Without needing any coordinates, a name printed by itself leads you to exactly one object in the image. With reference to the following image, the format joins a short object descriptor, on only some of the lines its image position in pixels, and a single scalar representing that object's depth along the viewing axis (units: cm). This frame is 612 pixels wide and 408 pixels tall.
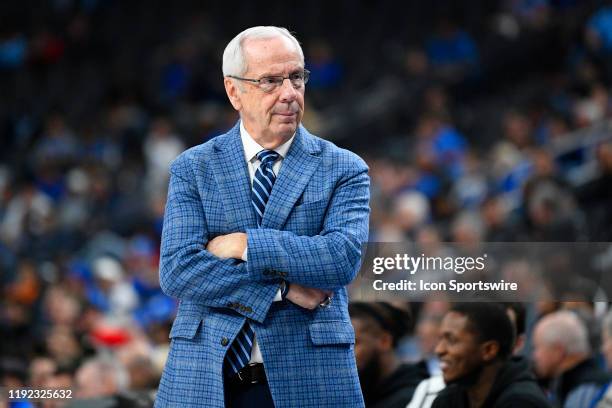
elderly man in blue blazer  665
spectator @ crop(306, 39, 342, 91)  2925
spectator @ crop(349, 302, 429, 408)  920
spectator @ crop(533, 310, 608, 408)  925
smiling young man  900
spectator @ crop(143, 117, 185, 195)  2766
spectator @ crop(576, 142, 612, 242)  1707
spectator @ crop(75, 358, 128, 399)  1230
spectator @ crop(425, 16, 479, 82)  2728
